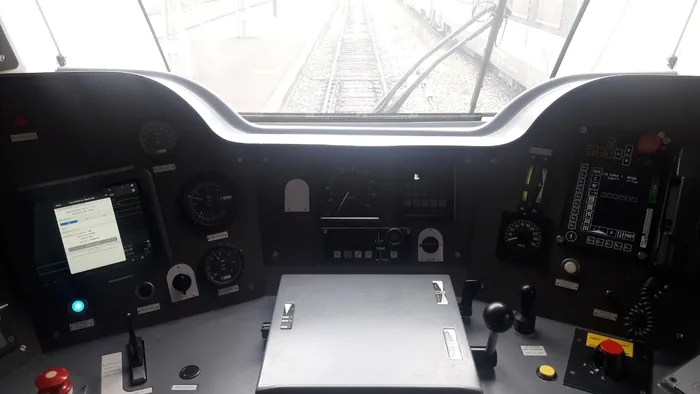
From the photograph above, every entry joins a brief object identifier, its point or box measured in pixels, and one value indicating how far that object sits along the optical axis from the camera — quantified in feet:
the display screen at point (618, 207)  4.77
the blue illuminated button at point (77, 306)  4.89
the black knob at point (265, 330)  5.02
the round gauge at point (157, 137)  4.92
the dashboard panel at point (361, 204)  4.57
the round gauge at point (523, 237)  5.18
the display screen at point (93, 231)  4.61
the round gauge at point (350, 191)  5.41
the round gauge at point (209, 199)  5.21
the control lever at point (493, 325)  4.25
